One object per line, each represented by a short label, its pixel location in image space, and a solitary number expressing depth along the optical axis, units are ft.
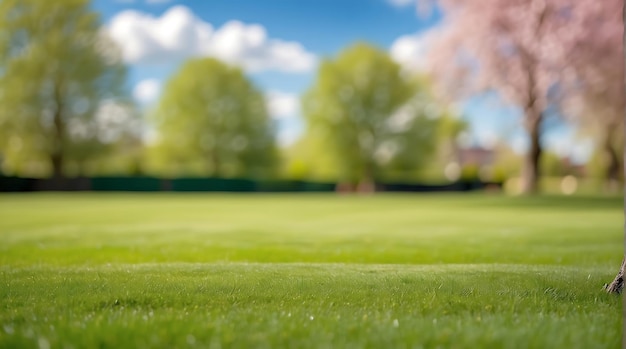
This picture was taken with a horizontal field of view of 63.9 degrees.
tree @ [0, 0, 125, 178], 145.48
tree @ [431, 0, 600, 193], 93.04
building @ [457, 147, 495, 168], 470.60
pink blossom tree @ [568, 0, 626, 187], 91.86
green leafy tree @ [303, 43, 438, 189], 179.11
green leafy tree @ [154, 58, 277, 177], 189.16
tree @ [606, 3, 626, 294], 20.53
